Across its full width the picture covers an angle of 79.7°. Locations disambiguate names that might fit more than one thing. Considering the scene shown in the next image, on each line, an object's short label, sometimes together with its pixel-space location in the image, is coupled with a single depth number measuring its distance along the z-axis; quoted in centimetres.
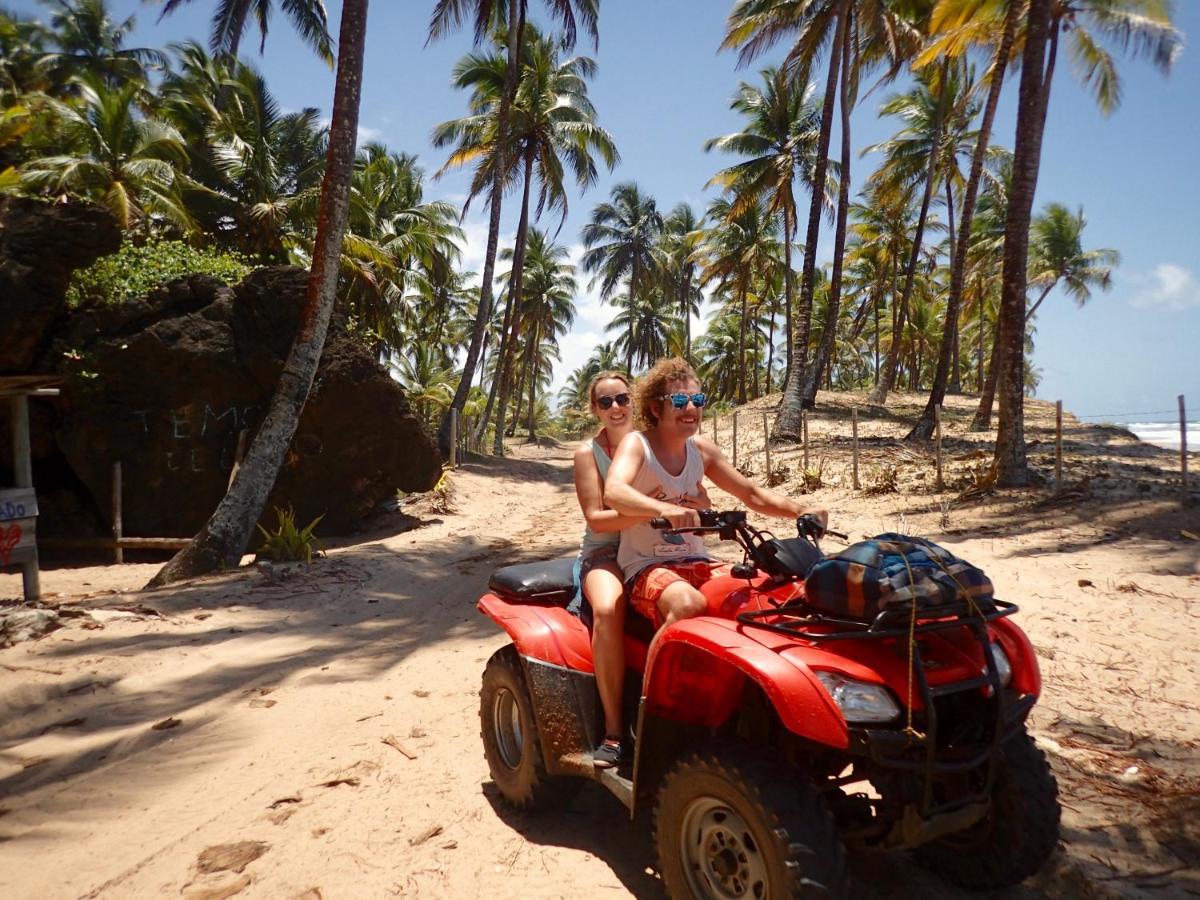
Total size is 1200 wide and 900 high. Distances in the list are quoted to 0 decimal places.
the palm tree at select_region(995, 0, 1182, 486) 948
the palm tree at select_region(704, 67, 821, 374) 2405
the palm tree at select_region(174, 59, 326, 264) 1797
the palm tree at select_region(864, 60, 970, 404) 2262
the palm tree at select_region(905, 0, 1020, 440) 1354
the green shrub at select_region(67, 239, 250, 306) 1073
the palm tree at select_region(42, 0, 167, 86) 2845
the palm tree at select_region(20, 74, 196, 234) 1558
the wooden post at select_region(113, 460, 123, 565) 1040
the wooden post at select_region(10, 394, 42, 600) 683
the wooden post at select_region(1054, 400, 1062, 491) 865
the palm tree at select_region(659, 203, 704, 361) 4028
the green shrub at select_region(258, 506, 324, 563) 844
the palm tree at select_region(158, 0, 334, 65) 2225
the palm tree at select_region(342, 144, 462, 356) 1912
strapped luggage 190
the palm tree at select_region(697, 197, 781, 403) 3053
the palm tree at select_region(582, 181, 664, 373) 3928
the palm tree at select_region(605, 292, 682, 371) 4431
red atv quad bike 183
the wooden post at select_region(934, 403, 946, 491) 985
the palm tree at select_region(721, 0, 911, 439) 1659
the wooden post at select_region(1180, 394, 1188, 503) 775
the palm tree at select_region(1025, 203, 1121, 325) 3166
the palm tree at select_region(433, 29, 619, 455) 2169
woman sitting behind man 262
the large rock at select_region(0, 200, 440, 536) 1054
